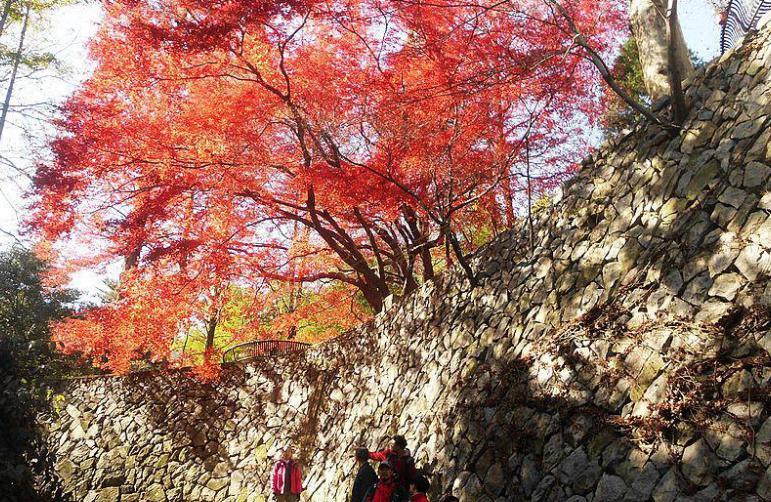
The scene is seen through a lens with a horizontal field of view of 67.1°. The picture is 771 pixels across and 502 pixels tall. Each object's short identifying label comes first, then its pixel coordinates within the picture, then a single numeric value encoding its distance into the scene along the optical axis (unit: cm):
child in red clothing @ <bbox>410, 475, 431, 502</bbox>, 688
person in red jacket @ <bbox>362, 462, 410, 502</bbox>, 682
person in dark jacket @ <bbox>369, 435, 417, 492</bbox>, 704
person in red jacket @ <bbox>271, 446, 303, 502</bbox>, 969
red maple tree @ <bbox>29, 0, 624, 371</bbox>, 1047
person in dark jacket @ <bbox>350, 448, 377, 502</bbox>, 734
